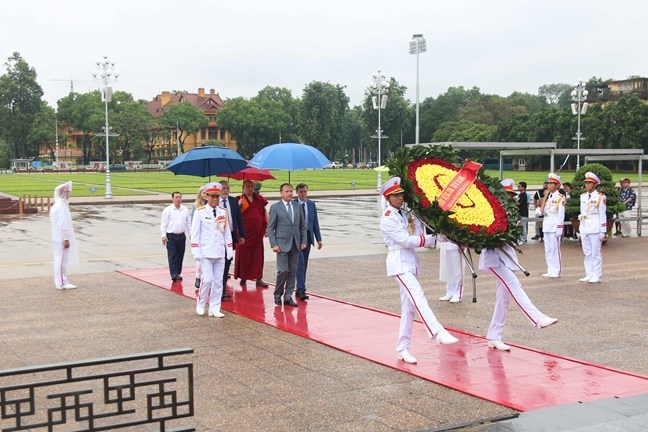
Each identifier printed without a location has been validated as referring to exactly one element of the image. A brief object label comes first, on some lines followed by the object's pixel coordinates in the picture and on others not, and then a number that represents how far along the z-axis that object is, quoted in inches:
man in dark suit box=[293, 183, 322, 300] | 444.1
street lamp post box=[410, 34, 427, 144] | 1770.4
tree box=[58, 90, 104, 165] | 4212.6
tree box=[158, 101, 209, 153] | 4325.8
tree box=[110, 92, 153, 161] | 4124.0
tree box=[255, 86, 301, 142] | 4593.0
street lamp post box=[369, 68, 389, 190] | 1891.4
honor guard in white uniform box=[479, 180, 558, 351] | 315.6
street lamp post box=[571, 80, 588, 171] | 1975.9
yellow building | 4756.4
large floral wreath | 293.4
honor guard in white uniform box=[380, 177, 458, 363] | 295.3
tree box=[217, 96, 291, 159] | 4426.7
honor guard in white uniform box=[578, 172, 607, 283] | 509.4
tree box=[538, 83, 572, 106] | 7218.0
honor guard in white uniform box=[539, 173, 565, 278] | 533.3
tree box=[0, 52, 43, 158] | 4411.9
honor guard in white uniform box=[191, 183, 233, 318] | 399.2
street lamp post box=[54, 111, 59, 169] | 4358.8
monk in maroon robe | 486.9
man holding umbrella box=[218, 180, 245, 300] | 456.0
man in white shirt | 510.9
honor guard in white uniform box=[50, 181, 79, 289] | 490.0
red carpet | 262.1
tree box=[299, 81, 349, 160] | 4500.5
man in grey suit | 422.6
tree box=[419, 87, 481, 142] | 4692.4
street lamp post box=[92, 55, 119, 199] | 1642.5
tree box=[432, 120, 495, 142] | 3818.9
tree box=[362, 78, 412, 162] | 4207.7
